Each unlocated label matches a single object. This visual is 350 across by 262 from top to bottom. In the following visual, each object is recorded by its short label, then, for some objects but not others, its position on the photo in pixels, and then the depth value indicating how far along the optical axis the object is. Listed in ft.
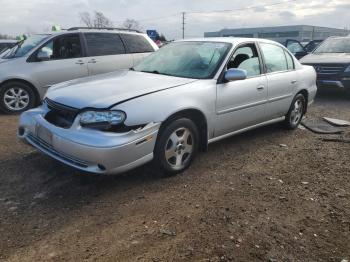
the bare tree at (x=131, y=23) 146.36
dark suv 32.48
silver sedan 12.75
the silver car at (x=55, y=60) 25.61
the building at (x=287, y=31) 220.02
